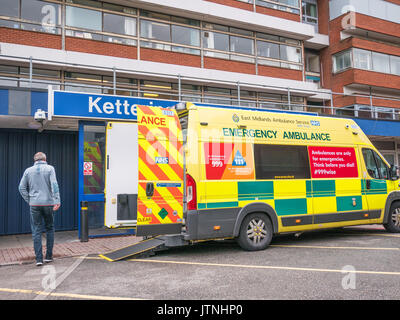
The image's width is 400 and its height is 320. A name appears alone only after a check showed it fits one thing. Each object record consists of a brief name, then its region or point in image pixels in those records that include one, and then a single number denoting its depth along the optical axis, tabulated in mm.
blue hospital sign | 9156
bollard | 9094
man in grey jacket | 6566
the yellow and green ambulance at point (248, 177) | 6695
